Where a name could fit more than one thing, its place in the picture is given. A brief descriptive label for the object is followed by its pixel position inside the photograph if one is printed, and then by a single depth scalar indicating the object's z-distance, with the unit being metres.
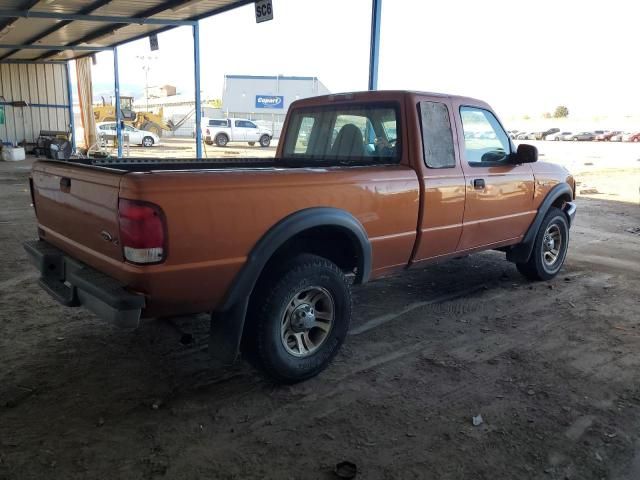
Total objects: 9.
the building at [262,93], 42.09
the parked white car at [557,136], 49.68
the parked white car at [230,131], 33.22
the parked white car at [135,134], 31.39
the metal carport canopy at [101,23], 11.90
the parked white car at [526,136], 51.31
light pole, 75.53
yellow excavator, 35.90
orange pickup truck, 2.82
